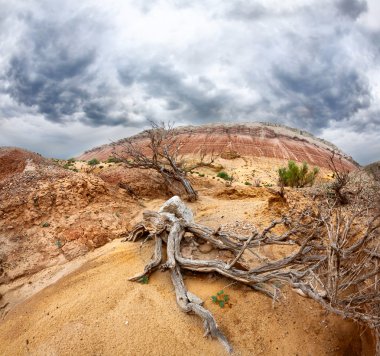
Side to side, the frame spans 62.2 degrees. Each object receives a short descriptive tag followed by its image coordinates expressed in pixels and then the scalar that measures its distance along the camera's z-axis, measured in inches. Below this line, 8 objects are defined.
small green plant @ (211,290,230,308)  202.8
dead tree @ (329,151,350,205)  316.8
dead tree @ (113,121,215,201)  457.5
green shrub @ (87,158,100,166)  653.9
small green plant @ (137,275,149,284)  226.2
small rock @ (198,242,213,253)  252.2
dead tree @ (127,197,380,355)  142.9
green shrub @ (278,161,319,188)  627.6
